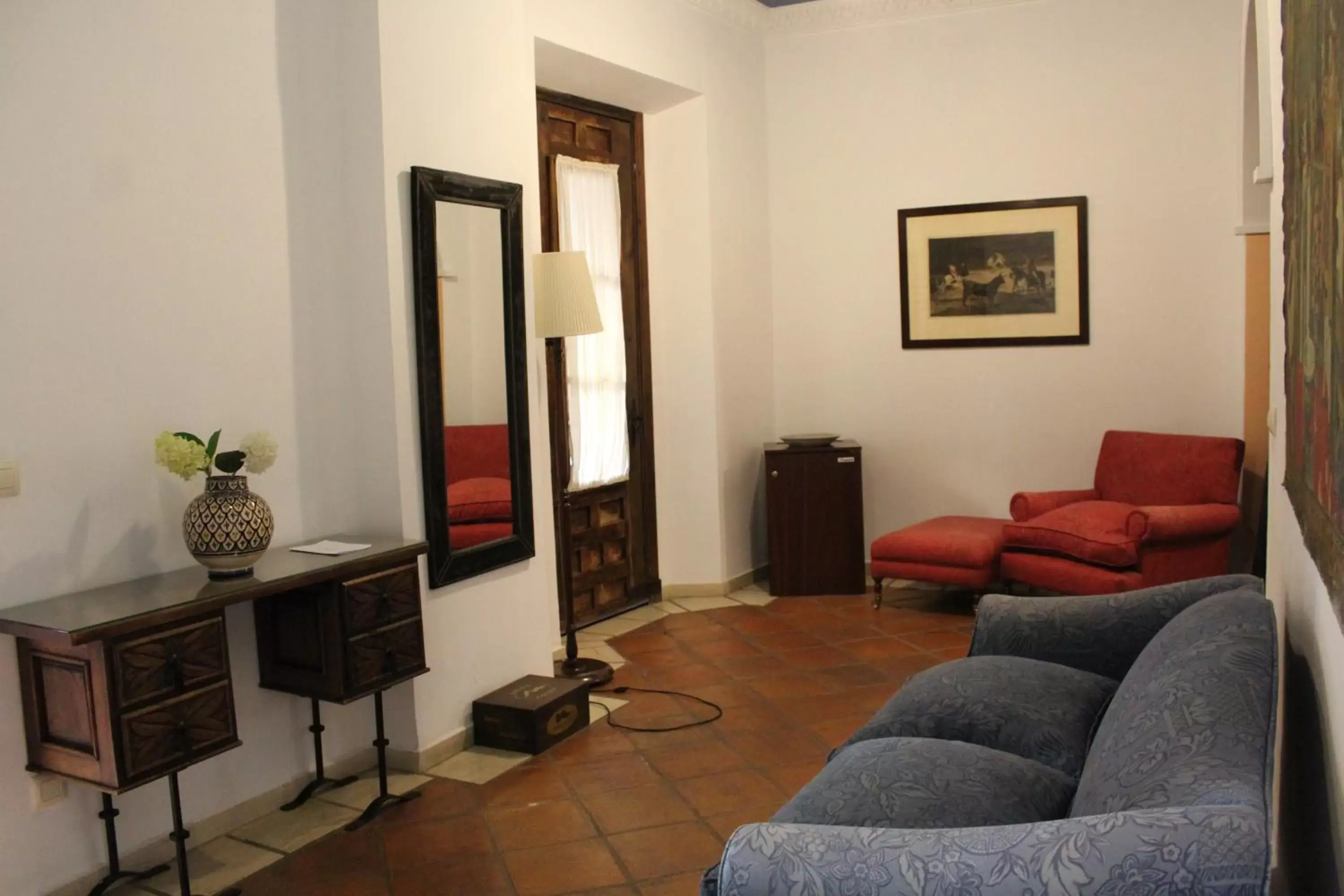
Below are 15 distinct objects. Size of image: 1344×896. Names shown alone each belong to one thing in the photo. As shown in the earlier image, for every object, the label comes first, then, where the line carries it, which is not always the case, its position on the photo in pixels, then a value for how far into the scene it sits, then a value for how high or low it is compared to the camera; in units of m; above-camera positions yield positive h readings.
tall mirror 4.05 +0.03
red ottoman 5.94 -1.03
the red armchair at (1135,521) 5.46 -0.84
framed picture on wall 6.50 +0.48
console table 2.82 -0.74
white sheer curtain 5.87 +0.15
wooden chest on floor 4.20 -1.27
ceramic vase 3.21 -0.40
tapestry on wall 1.32 +0.11
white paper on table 3.67 -0.53
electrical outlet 3.02 -1.06
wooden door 5.75 -0.27
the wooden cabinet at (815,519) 6.51 -0.89
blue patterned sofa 1.46 -0.69
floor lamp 4.69 +0.32
